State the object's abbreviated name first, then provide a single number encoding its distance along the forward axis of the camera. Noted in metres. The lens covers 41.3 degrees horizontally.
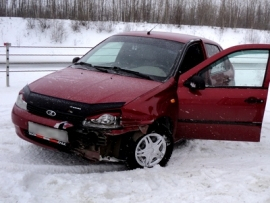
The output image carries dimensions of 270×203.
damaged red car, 3.74
